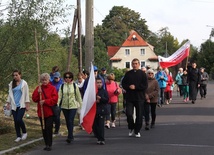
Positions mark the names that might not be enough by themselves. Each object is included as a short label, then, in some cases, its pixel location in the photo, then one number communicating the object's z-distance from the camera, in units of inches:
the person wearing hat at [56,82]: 527.2
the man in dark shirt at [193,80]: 885.2
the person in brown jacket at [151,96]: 555.8
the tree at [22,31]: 501.4
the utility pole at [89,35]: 714.2
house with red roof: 4185.5
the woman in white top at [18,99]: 467.5
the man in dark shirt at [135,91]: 488.1
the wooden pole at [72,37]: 750.4
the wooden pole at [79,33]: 764.0
